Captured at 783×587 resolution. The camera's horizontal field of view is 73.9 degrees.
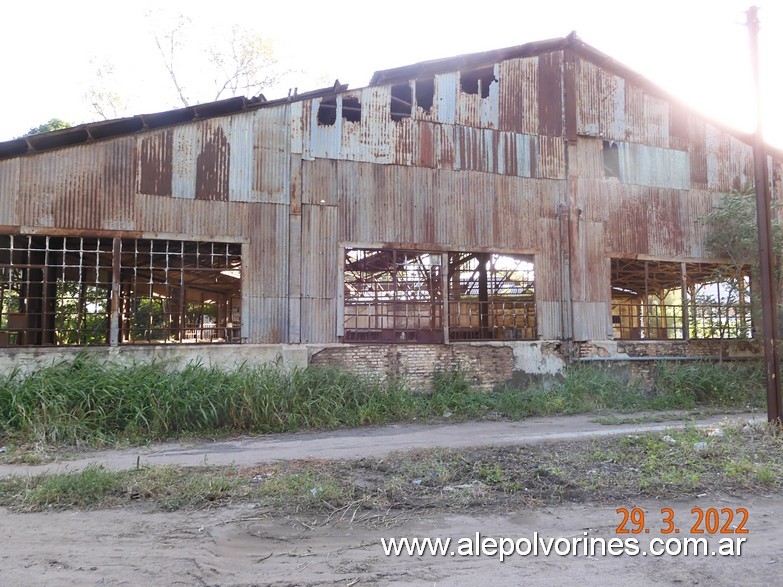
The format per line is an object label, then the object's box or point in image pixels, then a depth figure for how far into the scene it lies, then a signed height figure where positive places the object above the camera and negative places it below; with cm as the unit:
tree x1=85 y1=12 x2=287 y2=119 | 2328 +1096
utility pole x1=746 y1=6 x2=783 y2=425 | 779 +85
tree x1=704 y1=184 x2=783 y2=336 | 1307 +223
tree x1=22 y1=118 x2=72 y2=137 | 2136 +886
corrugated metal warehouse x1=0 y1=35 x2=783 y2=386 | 1053 +253
